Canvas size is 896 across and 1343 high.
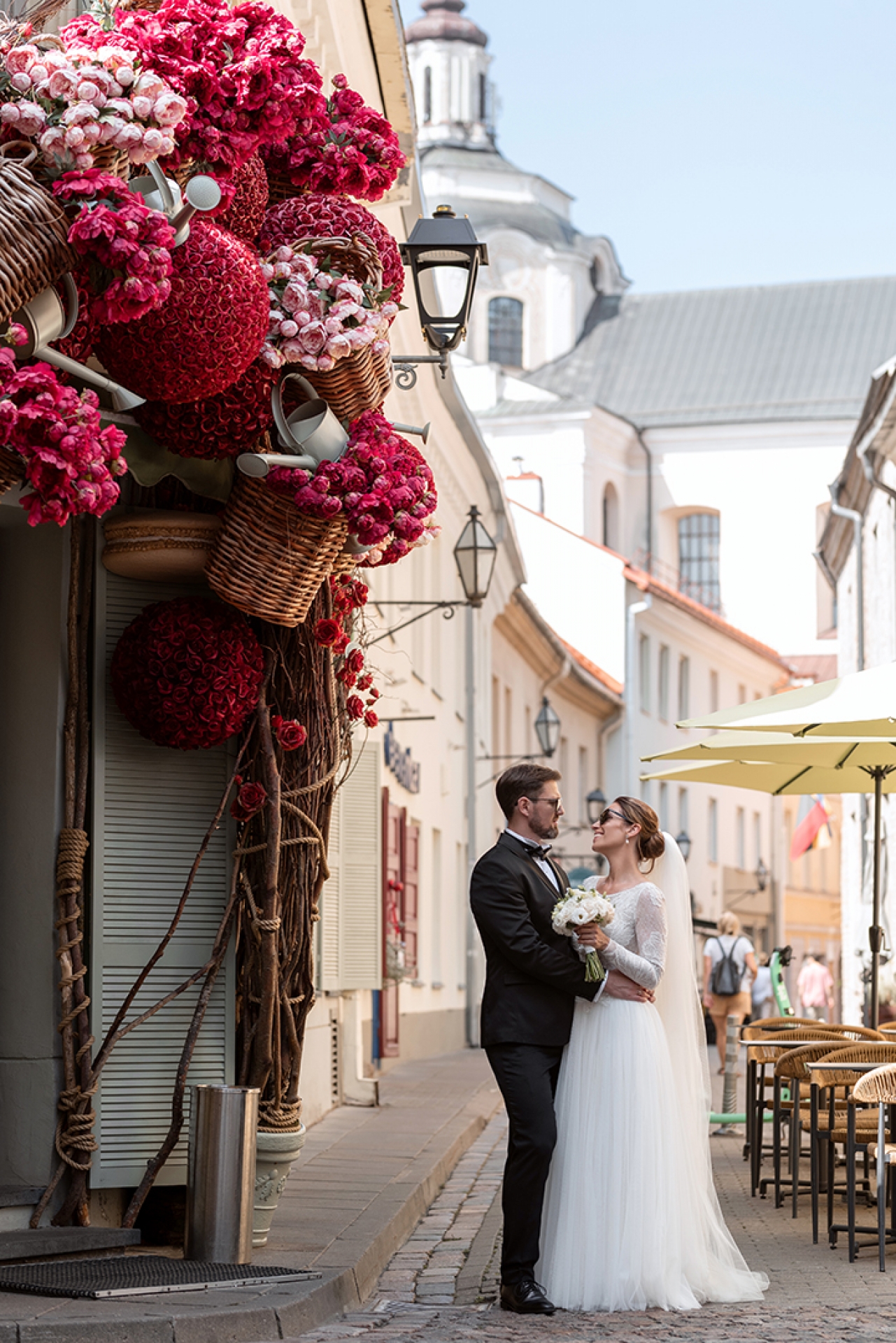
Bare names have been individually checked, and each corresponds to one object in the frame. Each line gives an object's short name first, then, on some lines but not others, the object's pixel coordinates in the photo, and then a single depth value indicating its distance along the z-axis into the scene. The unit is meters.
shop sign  19.59
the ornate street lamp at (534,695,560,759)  27.27
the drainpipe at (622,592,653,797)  44.09
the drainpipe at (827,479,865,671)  31.48
